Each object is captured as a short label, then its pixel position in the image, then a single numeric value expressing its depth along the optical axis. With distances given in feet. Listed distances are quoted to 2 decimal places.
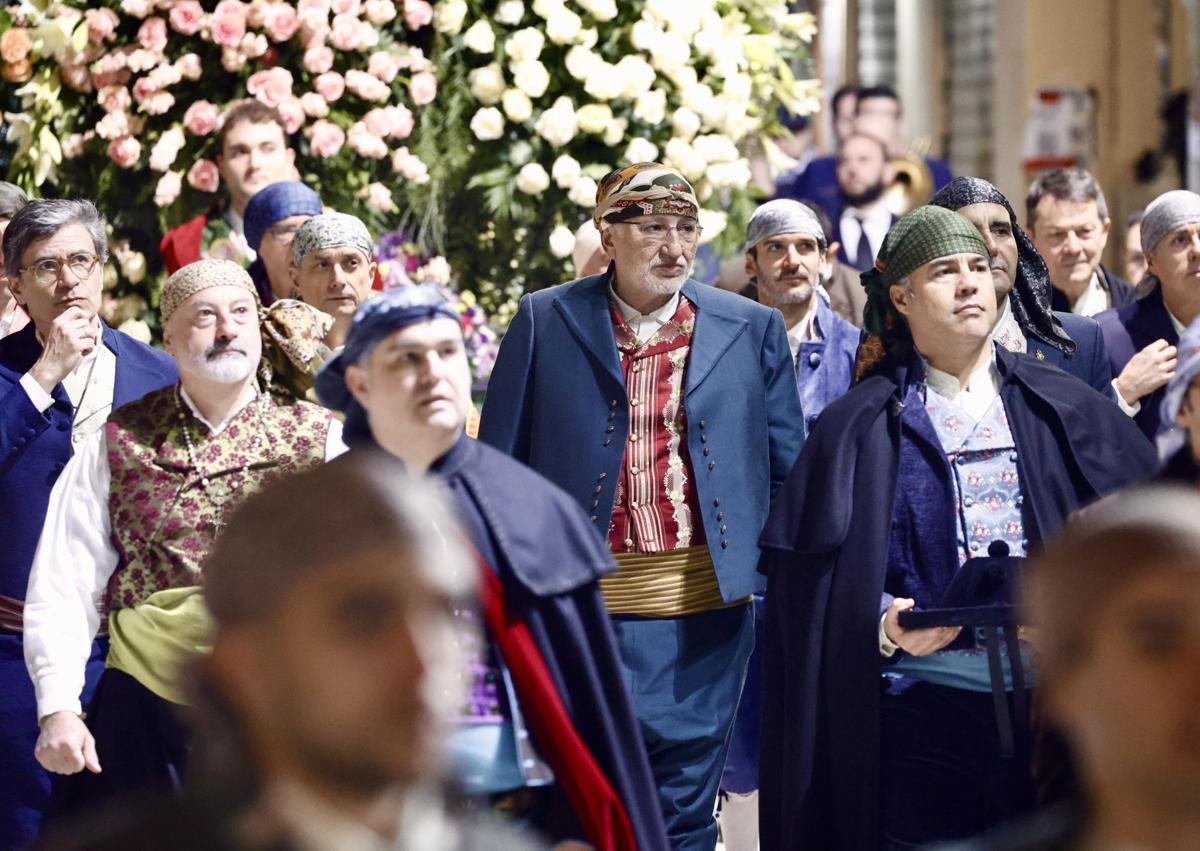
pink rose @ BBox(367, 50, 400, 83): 43.97
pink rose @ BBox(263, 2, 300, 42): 43.03
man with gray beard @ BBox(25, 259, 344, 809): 28.18
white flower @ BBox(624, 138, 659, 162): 45.06
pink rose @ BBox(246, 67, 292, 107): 43.38
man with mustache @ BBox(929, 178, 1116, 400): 36.85
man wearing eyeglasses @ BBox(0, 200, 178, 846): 32.66
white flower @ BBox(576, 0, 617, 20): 44.74
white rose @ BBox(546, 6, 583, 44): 44.59
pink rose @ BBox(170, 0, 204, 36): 42.86
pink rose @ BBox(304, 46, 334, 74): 43.60
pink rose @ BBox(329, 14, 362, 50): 43.53
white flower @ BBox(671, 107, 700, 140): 45.16
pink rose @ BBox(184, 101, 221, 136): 43.35
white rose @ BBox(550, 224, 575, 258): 44.52
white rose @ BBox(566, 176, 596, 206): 44.54
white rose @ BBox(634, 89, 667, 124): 44.96
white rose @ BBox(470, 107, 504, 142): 44.59
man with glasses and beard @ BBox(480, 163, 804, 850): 34.62
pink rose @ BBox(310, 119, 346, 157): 43.80
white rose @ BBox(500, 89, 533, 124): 44.64
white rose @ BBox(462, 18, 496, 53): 44.49
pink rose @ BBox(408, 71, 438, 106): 44.47
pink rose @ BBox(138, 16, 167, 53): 42.81
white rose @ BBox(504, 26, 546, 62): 44.52
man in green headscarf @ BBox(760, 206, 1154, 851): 30.11
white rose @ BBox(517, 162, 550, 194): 44.44
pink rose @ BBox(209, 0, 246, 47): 42.73
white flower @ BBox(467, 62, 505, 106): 44.69
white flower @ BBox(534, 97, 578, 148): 44.66
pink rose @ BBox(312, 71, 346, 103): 43.68
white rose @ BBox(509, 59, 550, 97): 44.52
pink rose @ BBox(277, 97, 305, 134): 43.35
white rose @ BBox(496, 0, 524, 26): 44.52
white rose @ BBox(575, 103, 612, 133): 44.96
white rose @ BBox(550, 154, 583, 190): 44.49
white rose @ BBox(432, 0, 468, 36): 44.44
